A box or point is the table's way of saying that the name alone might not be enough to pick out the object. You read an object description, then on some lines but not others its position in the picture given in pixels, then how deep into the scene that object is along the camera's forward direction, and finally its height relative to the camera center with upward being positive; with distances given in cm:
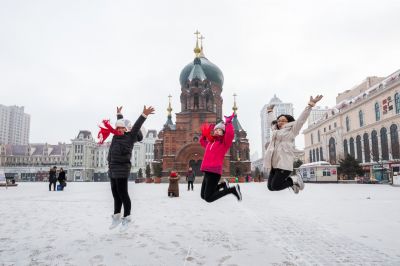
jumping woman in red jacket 575 +21
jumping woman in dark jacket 572 +16
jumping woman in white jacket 567 +27
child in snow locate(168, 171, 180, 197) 1585 -87
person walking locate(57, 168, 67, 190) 2283 -63
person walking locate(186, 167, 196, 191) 2248 -57
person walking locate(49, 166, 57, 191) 2260 -45
